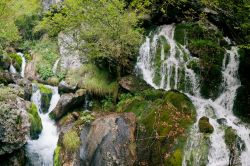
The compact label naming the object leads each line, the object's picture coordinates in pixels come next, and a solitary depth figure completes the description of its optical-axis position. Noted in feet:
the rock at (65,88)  38.78
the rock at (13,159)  30.00
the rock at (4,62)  41.25
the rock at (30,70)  44.42
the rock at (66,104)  36.96
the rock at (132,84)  36.34
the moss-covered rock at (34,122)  33.67
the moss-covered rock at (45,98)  38.35
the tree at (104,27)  33.67
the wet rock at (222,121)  30.56
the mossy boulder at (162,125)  27.67
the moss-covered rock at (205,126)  29.05
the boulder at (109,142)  27.30
